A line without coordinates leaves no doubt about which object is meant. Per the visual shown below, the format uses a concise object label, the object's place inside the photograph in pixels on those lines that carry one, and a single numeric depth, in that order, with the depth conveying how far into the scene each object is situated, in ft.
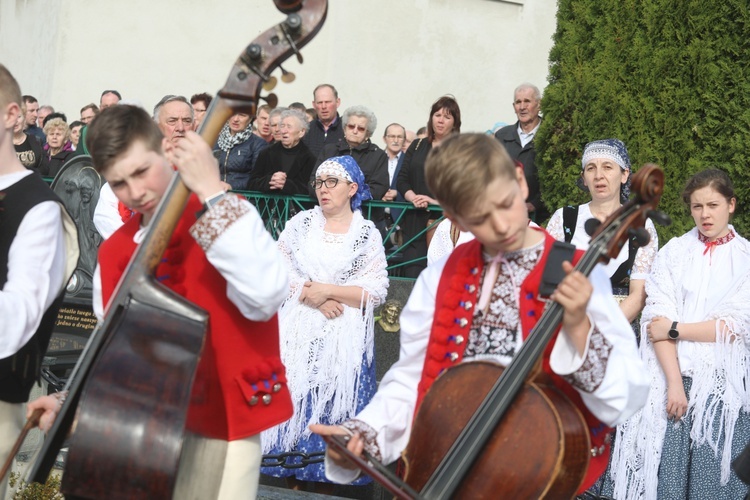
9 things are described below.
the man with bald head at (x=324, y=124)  32.45
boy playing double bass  9.16
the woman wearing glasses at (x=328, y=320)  20.63
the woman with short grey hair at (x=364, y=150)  29.32
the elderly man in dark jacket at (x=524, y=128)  28.12
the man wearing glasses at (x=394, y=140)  37.17
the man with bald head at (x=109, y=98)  38.33
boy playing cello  8.91
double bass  8.39
